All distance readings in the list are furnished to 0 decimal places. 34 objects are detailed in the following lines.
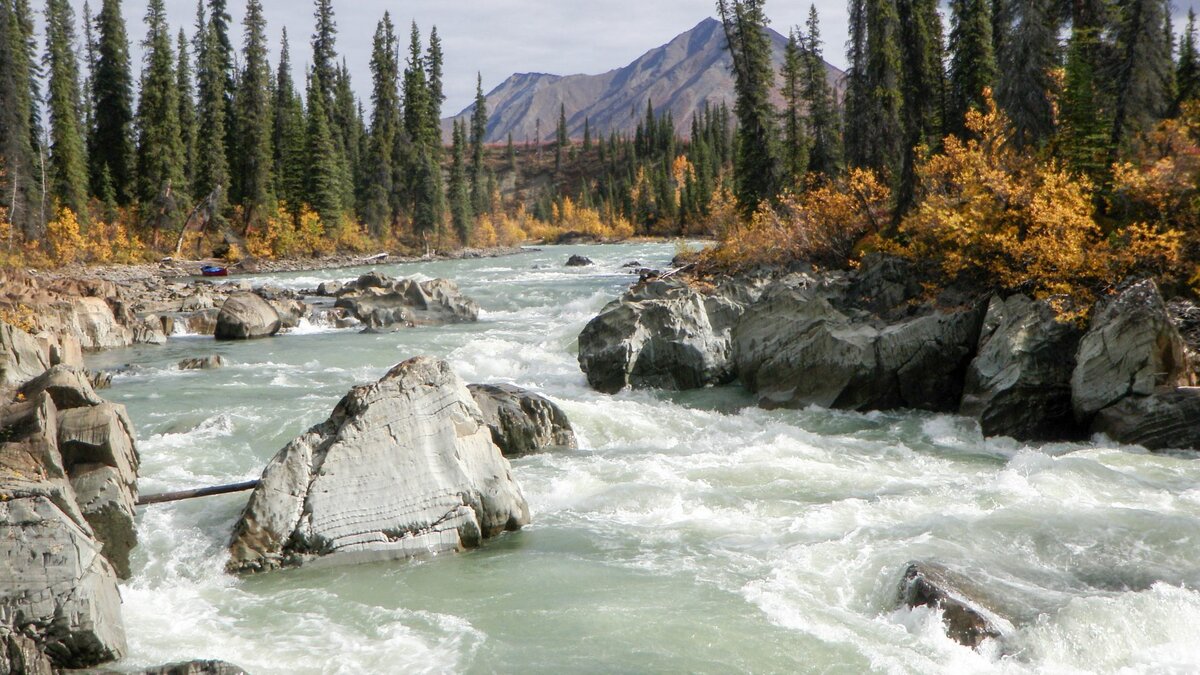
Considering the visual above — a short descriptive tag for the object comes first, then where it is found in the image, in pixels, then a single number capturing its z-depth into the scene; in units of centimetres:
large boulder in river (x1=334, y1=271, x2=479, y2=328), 3244
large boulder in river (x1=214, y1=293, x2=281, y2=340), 2917
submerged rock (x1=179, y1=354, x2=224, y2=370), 2248
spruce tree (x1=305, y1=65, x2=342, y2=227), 6775
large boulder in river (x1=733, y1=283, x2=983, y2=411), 1666
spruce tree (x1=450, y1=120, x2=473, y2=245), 8369
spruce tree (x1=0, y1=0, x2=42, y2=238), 4803
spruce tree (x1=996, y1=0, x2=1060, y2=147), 2172
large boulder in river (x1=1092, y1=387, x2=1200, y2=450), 1310
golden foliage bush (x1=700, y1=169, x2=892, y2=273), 2462
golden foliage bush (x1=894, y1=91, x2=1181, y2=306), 1598
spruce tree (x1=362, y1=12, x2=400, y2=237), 7519
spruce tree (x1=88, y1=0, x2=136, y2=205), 6100
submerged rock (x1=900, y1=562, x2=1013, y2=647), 751
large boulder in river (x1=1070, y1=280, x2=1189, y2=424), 1359
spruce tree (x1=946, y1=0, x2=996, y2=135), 3233
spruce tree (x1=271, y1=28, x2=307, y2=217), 6856
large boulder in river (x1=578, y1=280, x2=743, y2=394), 1922
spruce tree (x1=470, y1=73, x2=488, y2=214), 10169
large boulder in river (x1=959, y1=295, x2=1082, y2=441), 1462
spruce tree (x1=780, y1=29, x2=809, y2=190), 4728
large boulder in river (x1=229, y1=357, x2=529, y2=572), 946
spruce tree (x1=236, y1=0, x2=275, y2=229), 6412
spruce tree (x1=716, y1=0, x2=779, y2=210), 3775
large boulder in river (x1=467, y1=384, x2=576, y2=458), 1388
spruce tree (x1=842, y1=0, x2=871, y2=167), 3103
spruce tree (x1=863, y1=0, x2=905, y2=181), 2961
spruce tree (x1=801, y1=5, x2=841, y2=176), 4078
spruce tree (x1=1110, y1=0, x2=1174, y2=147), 1977
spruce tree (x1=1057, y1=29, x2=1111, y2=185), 2019
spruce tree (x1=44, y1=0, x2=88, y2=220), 5397
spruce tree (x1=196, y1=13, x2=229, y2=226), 6259
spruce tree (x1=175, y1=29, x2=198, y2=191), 6312
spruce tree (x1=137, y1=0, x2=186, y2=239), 5897
